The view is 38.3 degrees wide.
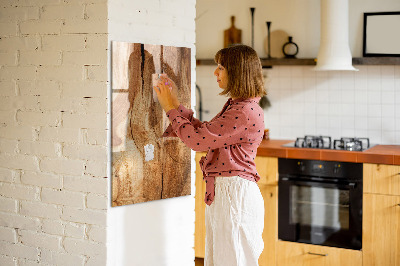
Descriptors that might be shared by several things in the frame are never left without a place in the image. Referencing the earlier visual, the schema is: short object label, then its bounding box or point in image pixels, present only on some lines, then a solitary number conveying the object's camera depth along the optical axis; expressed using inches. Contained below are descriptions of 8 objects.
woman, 101.0
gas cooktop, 158.9
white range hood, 164.4
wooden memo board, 110.0
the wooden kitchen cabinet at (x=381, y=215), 146.1
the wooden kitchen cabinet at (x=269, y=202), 161.0
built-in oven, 151.7
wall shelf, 165.0
